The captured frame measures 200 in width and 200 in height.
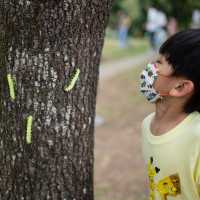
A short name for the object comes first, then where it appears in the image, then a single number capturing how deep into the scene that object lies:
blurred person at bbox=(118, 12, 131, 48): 23.97
